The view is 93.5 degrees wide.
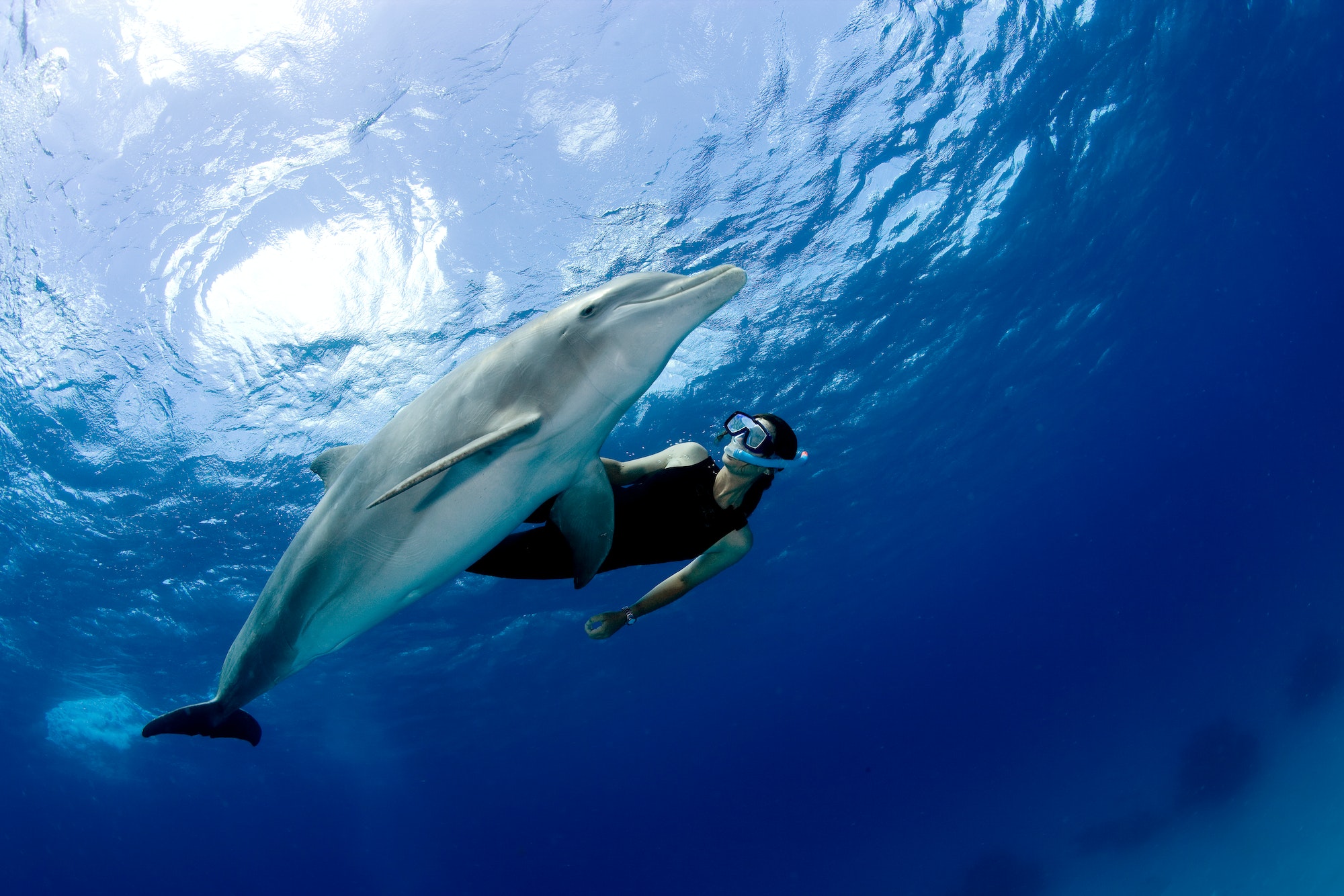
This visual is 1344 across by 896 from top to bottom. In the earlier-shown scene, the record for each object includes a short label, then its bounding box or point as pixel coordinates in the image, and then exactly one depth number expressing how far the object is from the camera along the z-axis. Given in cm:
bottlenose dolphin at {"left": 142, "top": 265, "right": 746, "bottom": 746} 249
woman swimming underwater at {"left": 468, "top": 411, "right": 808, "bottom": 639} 365
